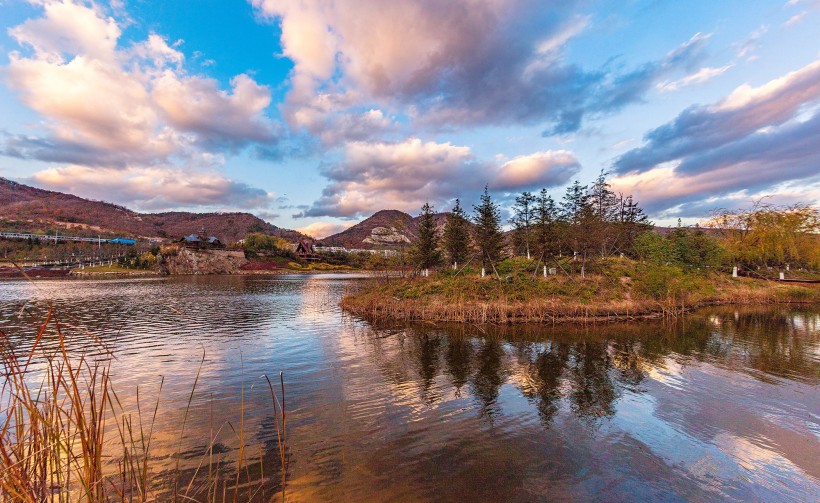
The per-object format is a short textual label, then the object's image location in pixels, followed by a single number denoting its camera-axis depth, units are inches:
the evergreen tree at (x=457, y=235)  1684.3
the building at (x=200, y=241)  4960.6
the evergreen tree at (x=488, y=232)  1482.5
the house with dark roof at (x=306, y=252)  6314.0
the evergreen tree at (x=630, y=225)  2066.9
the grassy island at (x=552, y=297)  1090.1
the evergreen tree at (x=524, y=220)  1780.0
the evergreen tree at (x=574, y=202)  1742.1
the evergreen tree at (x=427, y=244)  1670.8
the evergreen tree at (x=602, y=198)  1937.7
